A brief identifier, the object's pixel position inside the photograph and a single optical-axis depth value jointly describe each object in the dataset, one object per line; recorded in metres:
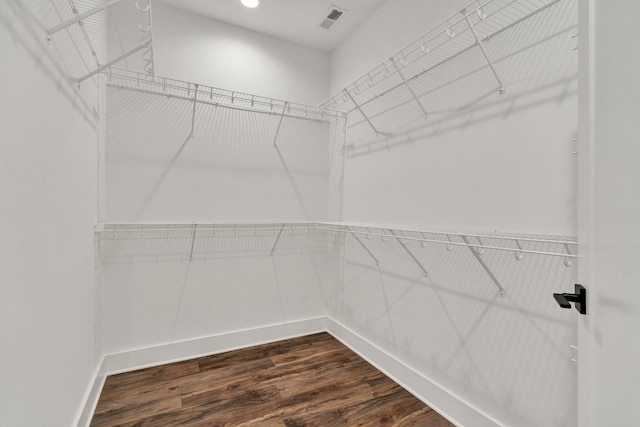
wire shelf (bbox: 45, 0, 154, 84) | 1.13
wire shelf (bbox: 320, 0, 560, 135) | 1.39
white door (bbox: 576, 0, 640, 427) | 0.47
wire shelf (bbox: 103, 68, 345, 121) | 2.07
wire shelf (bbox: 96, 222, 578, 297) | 1.29
